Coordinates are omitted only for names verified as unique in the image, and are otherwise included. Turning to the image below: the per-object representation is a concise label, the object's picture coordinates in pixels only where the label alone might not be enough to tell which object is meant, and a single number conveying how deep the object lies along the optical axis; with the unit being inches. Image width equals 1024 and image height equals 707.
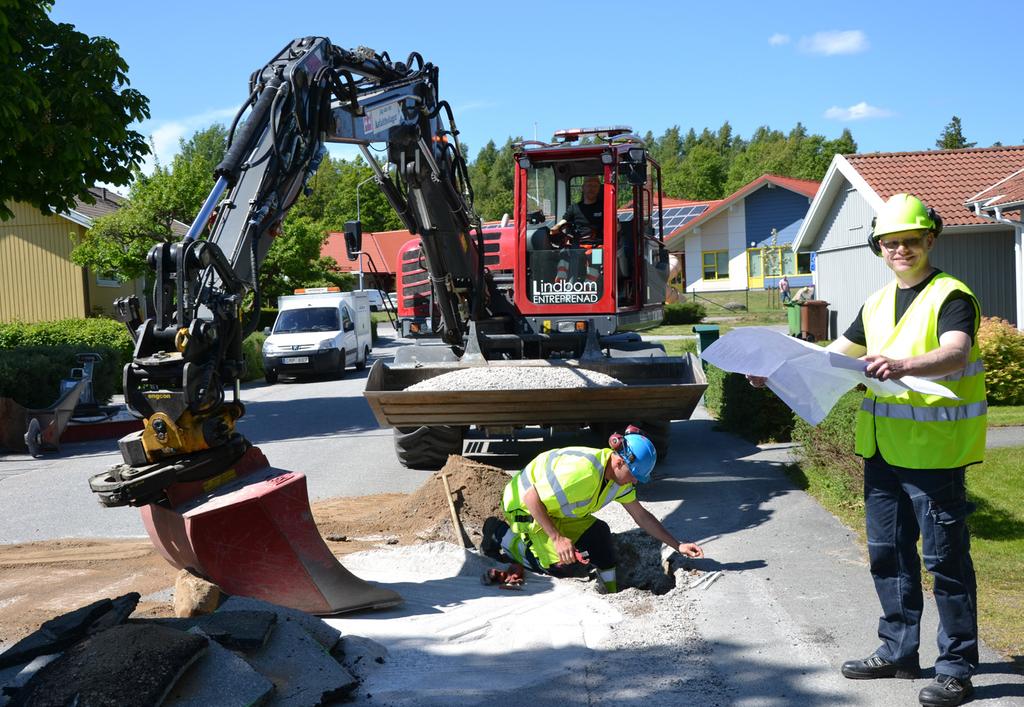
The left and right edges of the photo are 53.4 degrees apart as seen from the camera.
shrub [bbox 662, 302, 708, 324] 1449.3
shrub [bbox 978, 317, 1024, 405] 551.2
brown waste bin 1068.5
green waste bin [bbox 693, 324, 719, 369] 619.2
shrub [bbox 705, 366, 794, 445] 470.9
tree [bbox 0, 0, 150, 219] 542.0
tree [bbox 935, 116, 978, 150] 2338.8
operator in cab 428.8
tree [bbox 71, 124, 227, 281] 1104.8
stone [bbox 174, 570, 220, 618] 218.4
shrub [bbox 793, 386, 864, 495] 317.1
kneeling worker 248.2
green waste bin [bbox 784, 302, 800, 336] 1104.2
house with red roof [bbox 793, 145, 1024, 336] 846.5
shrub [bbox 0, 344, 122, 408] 589.6
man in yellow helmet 172.4
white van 922.1
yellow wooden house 1202.0
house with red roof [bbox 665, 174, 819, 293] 2042.3
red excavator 226.7
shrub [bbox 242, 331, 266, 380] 986.7
